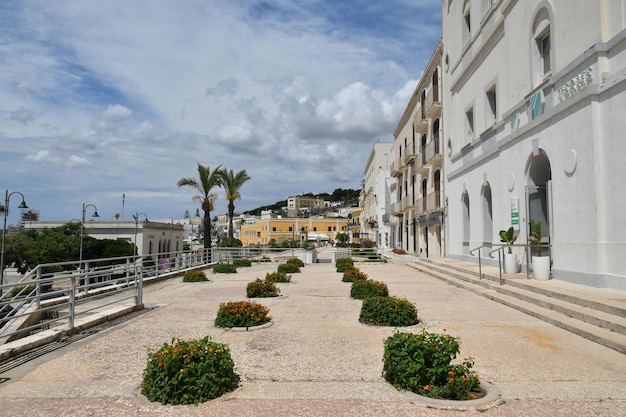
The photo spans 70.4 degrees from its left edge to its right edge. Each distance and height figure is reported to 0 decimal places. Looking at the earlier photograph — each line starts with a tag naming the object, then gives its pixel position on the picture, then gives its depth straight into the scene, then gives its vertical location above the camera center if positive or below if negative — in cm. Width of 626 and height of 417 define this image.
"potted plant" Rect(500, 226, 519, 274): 1372 -58
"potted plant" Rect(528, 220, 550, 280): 1198 -62
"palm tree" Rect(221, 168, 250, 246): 4088 +501
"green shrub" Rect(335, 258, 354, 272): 2377 -141
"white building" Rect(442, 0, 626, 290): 997 +323
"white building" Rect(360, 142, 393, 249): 5475 +578
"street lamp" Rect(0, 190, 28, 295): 2230 +165
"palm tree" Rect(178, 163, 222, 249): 3378 +422
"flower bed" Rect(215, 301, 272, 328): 827 -145
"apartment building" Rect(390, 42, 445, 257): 2850 +516
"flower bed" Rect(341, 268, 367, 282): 1591 -138
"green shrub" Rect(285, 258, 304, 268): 2512 -137
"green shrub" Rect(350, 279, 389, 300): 1174 -139
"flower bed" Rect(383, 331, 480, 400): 450 -137
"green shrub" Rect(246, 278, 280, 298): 1290 -150
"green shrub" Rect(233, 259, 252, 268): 2775 -153
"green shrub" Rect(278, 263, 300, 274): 2267 -154
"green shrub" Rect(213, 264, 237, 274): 2294 -157
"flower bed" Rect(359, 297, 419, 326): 834 -142
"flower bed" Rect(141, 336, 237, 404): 449 -141
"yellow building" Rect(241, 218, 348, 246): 10369 +251
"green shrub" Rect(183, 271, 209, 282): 1802 -156
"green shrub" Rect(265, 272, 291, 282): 1690 -149
